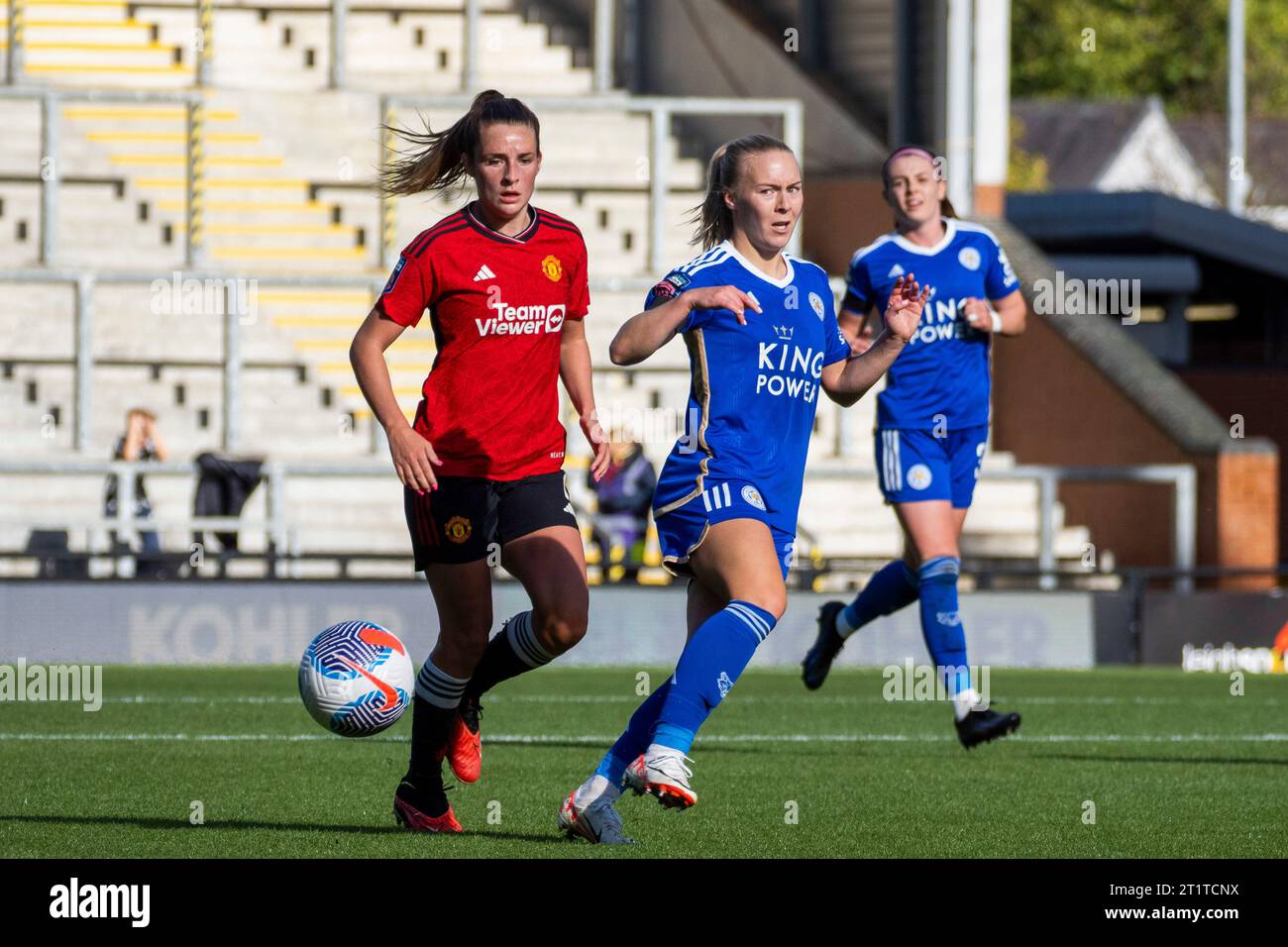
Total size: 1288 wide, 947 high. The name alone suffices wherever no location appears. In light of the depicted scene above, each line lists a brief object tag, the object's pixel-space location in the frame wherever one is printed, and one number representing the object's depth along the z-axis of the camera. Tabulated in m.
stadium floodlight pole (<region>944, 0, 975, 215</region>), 24.00
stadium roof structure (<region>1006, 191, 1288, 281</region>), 26.77
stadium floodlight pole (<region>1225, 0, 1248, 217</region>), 38.16
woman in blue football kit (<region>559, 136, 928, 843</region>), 6.34
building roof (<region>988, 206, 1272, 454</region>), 20.41
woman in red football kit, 6.80
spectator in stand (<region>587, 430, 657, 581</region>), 18.75
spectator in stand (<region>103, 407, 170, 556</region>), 19.23
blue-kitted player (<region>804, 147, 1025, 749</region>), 9.80
